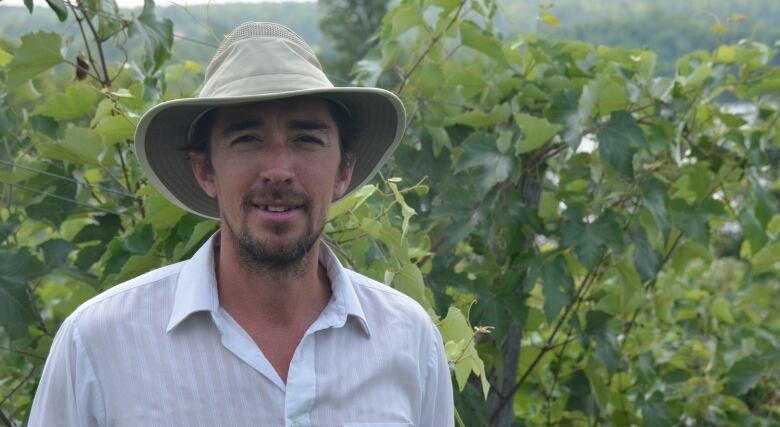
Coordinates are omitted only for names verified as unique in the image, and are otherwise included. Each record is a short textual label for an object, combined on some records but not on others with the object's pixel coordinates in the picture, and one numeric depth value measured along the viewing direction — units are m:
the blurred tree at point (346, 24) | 19.16
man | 1.96
